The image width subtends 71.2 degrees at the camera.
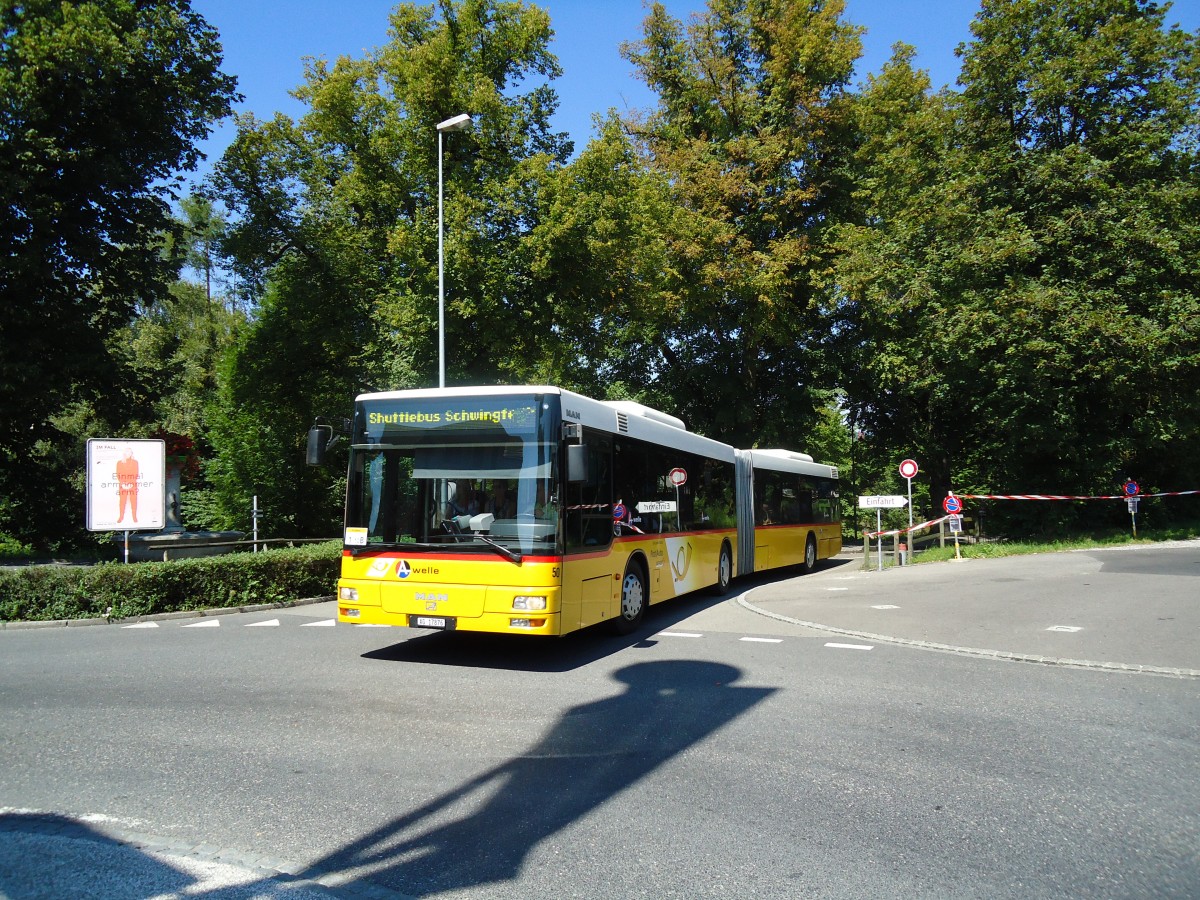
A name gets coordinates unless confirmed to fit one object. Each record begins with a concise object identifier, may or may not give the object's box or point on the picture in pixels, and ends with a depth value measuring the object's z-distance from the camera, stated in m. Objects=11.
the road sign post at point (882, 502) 18.39
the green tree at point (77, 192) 17.86
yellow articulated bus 8.31
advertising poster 14.14
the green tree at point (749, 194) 27.39
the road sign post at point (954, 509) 20.65
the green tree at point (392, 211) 21.22
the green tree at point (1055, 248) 21.97
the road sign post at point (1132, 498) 24.34
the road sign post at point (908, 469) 19.77
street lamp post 18.06
